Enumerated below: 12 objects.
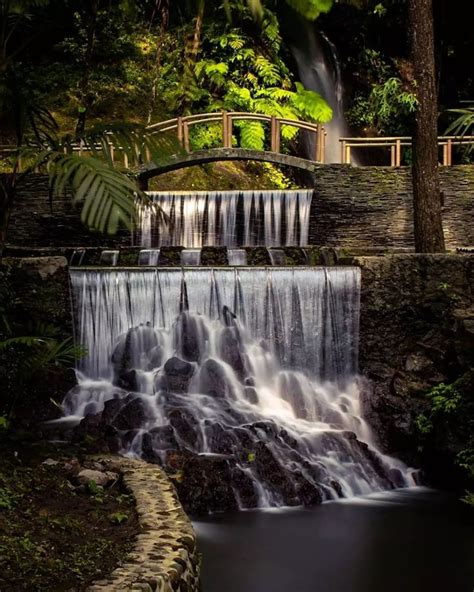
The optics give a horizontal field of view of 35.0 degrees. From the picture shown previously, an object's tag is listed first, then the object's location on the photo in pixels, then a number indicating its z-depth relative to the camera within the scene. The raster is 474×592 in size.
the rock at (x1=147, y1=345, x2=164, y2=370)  9.94
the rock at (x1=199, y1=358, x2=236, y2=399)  9.60
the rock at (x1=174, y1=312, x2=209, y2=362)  10.05
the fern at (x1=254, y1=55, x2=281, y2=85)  19.81
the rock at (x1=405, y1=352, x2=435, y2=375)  10.02
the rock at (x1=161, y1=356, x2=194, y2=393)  9.46
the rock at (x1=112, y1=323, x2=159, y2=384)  9.98
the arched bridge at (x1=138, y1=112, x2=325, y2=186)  15.40
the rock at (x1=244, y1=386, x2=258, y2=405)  9.67
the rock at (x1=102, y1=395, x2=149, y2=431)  8.40
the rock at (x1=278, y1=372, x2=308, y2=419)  9.86
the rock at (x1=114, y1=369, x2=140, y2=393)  9.55
